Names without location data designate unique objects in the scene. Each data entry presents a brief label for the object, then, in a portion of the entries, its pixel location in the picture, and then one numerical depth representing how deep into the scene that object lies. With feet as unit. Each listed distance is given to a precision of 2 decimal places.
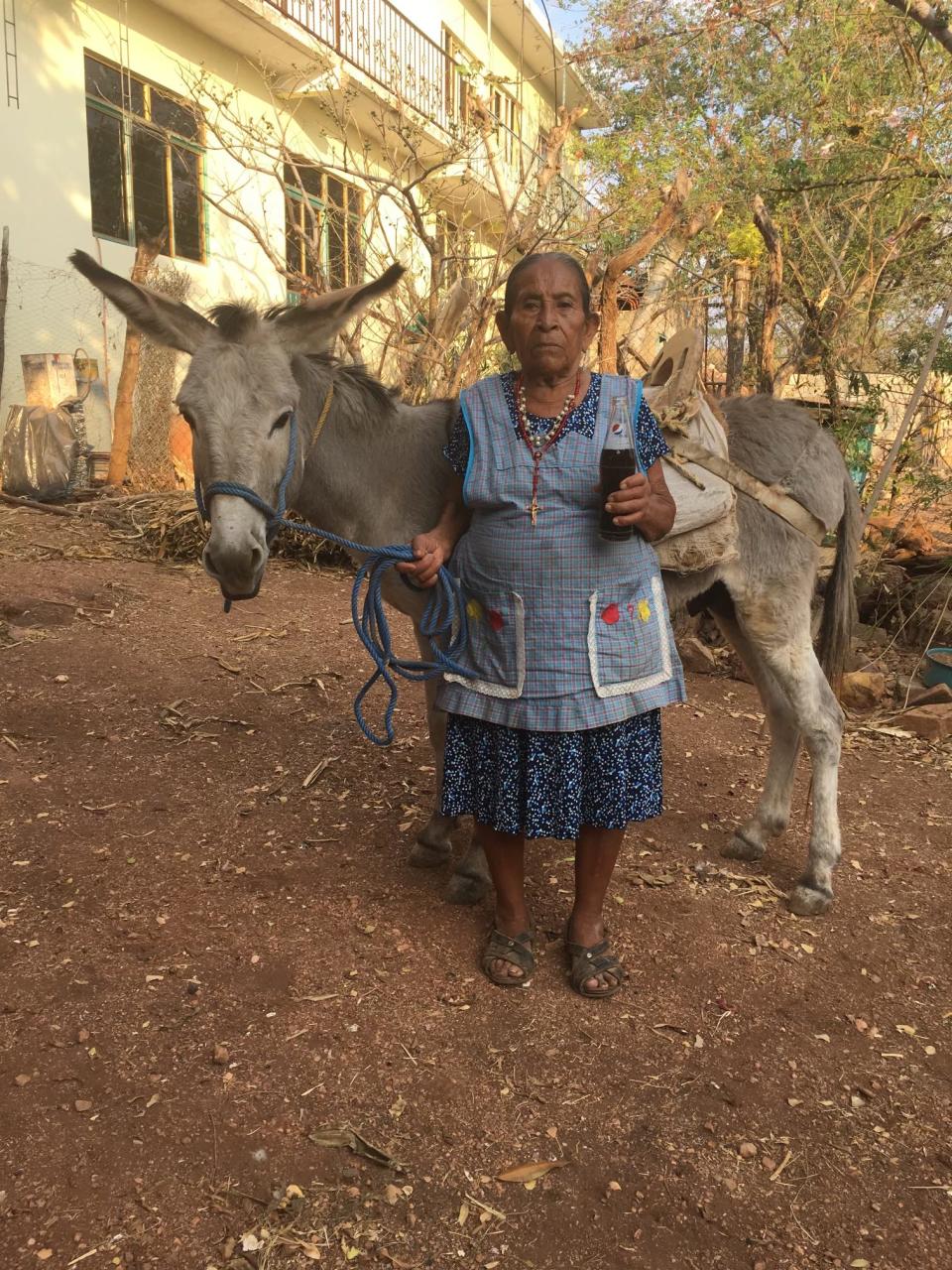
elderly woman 7.43
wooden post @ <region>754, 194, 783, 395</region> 22.71
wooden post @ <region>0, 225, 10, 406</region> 26.17
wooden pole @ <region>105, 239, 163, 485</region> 25.90
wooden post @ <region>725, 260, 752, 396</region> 26.94
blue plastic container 18.20
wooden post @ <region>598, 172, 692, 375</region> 21.71
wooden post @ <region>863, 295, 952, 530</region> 18.35
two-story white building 27.55
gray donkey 7.65
